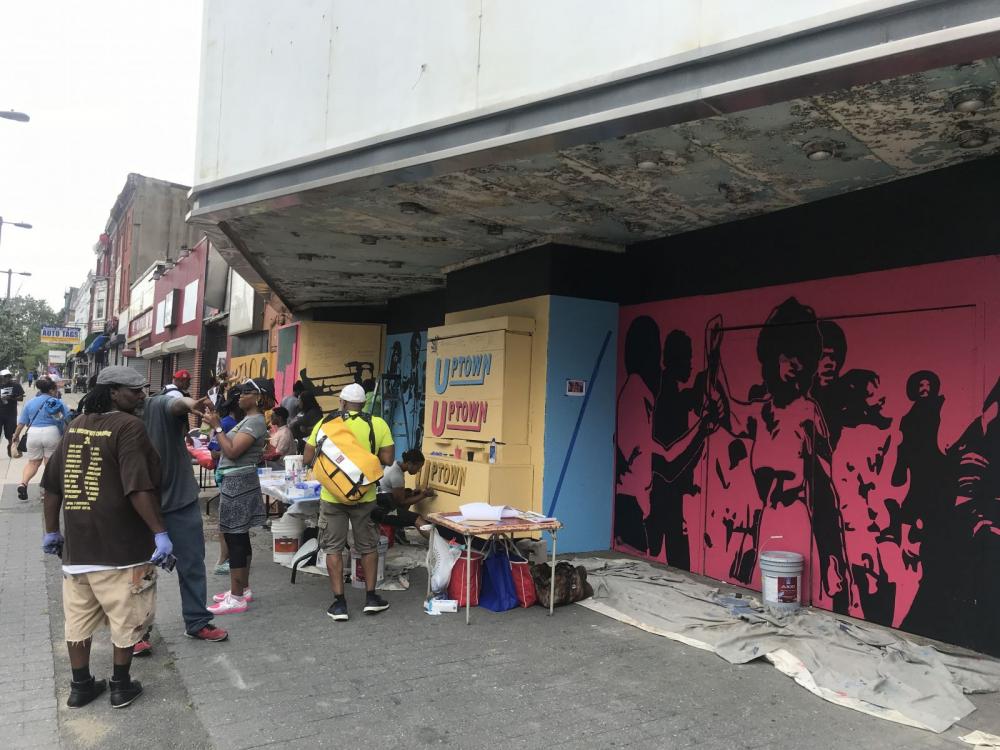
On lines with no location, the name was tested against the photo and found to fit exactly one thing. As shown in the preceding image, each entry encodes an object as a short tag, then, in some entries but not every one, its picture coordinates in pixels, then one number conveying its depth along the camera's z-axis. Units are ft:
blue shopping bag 18.24
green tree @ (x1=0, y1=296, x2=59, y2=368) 115.44
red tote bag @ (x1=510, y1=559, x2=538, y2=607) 18.53
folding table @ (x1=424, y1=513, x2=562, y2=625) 16.85
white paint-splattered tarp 12.78
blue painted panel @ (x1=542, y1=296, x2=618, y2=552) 23.73
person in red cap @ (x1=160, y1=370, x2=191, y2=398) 22.75
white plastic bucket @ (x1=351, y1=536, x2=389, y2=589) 19.80
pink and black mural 15.38
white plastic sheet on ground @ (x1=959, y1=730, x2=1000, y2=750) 11.21
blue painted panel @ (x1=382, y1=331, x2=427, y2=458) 37.24
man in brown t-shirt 11.70
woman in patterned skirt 17.06
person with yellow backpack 16.48
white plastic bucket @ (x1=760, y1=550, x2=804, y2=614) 17.75
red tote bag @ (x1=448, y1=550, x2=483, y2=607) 18.21
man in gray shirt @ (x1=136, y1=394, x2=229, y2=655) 14.47
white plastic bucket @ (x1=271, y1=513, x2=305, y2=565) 22.31
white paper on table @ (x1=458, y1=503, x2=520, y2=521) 17.98
